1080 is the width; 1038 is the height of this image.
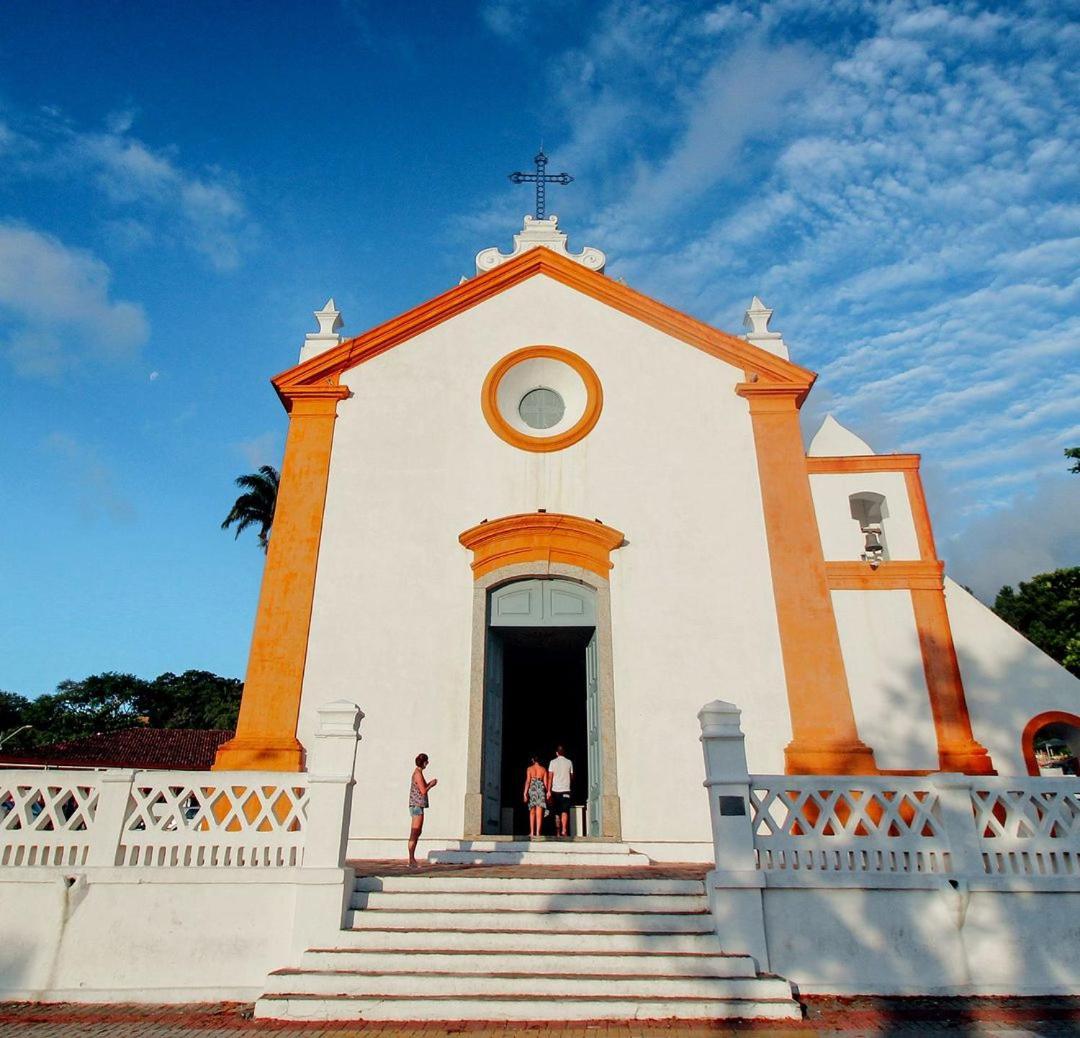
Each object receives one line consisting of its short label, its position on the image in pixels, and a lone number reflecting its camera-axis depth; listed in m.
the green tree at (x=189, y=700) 51.66
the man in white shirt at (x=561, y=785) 11.31
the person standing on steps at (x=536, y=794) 10.83
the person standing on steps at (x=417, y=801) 8.83
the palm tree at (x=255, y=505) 31.27
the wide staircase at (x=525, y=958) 5.68
